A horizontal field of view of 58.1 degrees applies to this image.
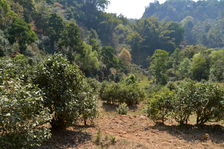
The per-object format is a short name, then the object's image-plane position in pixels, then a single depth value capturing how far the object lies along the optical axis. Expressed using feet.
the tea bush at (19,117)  10.49
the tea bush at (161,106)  24.49
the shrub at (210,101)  22.24
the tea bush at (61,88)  16.84
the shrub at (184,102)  22.67
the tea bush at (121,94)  51.60
